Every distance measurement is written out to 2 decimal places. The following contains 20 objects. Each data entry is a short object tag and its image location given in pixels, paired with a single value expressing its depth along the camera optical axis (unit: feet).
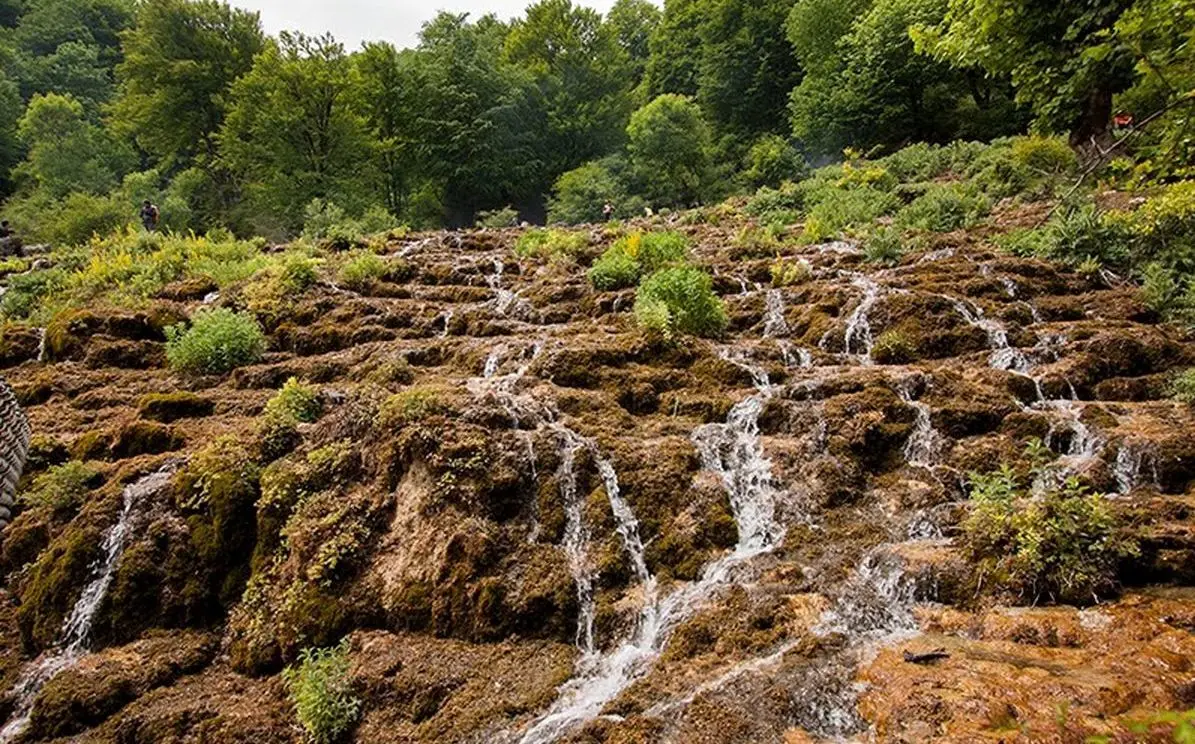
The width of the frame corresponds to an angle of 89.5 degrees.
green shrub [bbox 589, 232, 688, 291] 42.42
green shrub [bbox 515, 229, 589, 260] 51.72
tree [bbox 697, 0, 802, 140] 113.09
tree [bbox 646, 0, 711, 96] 129.70
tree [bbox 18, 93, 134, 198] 98.32
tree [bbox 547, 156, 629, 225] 93.61
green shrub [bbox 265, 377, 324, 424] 24.86
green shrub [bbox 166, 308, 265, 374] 33.42
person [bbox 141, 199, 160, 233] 71.92
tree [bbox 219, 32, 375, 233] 85.40
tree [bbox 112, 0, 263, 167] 97.91
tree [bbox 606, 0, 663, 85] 175.94
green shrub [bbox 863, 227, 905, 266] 43.32
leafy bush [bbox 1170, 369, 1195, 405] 23.05
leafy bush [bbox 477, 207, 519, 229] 93.91
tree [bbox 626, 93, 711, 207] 91.91
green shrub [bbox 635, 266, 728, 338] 33.81
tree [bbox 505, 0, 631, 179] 122.21
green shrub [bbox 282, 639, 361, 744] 15.93
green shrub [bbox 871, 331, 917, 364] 30.48
